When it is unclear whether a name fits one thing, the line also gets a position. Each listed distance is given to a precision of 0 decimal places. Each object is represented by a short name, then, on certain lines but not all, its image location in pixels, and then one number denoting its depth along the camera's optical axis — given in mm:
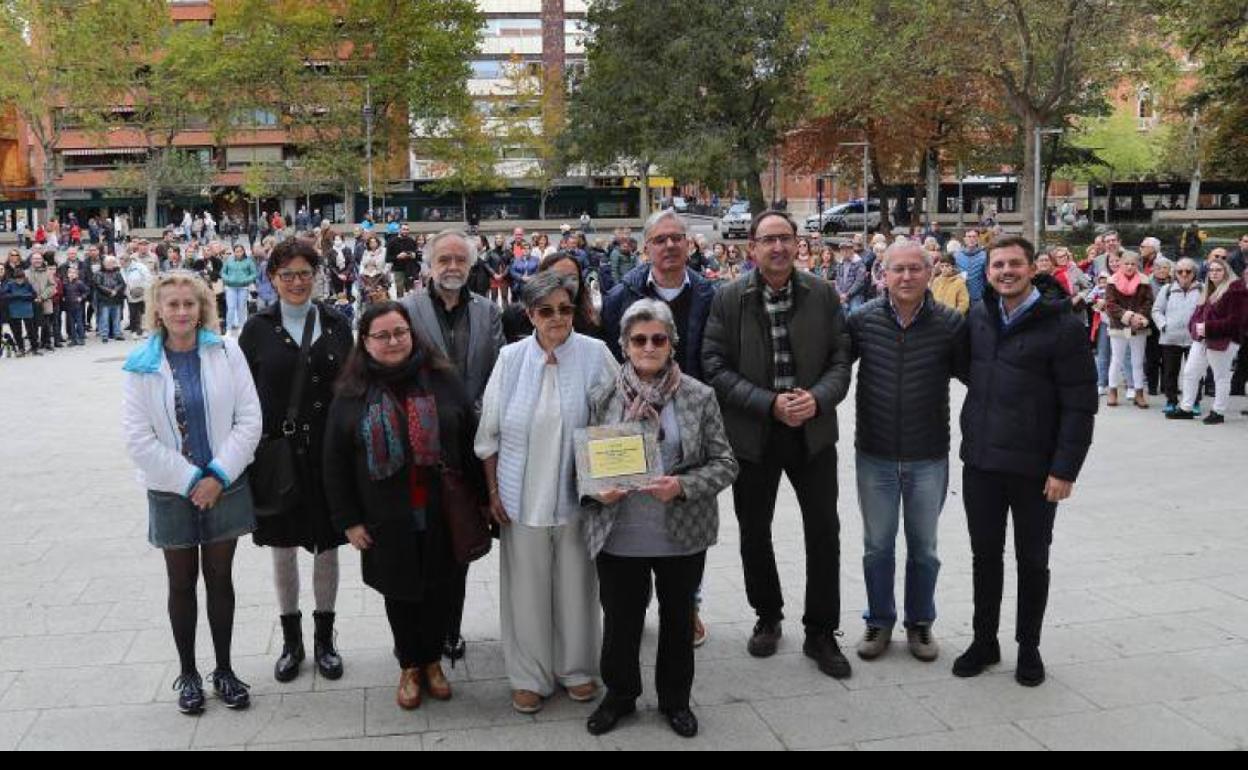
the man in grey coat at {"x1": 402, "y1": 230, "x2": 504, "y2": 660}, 5188
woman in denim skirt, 4480
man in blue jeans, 4996
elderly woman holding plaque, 4301
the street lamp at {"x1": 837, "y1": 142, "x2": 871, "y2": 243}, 43906
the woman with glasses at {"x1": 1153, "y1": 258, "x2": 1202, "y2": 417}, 12367
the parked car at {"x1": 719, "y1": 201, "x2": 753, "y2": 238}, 51750
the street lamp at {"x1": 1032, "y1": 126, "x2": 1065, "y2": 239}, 32719
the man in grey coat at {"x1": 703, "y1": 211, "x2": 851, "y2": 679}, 4973
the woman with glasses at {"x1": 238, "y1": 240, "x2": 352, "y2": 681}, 4895
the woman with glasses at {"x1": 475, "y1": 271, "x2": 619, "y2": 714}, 4449
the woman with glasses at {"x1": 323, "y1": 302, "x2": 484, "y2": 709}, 4508
